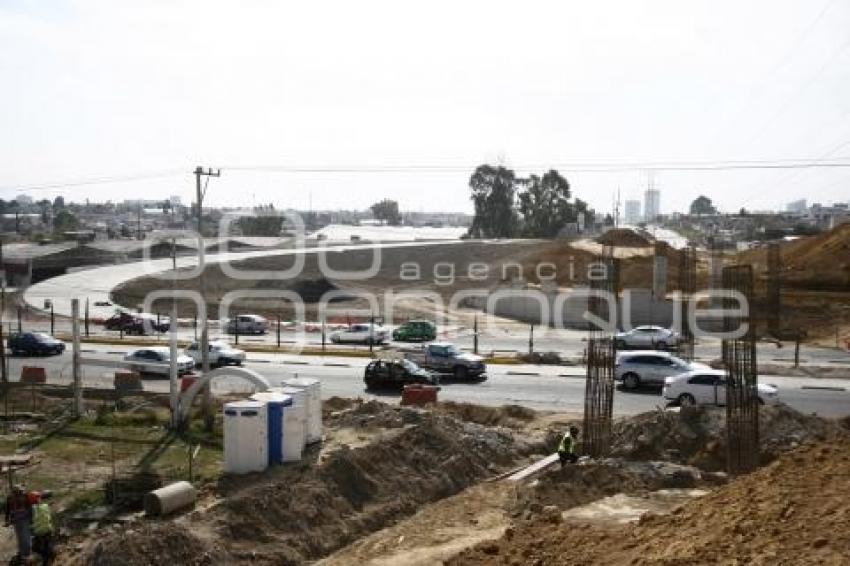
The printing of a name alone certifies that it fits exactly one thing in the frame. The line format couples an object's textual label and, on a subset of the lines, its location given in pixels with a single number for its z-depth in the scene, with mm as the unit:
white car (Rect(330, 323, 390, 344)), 42625
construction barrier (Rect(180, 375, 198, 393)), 25184
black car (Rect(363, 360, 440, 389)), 29625
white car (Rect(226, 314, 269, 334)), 45625
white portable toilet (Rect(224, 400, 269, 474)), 17781
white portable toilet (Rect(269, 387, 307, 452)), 18406
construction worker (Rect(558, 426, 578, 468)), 19328
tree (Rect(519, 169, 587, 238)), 117625
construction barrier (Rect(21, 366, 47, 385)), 29375
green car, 43156
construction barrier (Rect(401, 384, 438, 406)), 26188
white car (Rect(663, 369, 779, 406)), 24922
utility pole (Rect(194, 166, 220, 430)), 22586
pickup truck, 31578
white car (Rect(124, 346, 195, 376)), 31984
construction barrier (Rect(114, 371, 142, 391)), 27453
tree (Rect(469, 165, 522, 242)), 120312
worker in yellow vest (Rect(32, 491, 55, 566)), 14258
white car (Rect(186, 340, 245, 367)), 33906
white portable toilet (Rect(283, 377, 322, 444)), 19750
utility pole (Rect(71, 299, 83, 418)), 23484
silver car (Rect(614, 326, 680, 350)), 39625
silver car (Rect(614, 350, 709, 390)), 28938
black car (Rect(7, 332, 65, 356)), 37312
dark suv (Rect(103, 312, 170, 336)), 45844
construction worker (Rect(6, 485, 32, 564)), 14555
